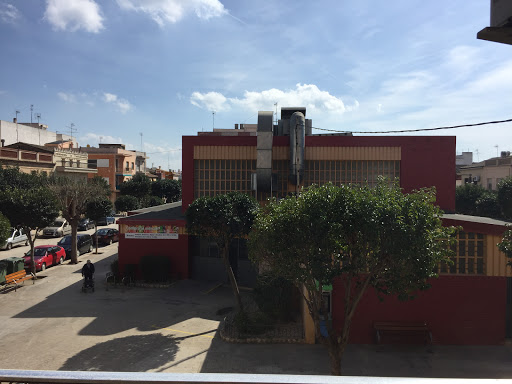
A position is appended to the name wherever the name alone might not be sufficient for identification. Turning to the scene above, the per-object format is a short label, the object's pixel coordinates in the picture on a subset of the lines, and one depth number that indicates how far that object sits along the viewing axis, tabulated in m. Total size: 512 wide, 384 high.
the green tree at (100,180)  42.16
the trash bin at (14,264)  17.56
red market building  17.69
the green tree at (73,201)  21.30
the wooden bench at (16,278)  16.55
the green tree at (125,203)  43.85
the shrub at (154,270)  17.66
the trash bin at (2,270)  16.95
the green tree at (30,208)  17.89
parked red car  20.09
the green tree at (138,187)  51.88
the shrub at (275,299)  12.52
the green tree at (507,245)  9.64
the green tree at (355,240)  7.55
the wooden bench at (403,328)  10.84
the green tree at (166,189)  55.56
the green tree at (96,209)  25.17
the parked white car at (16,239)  26.73
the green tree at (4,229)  15.51
